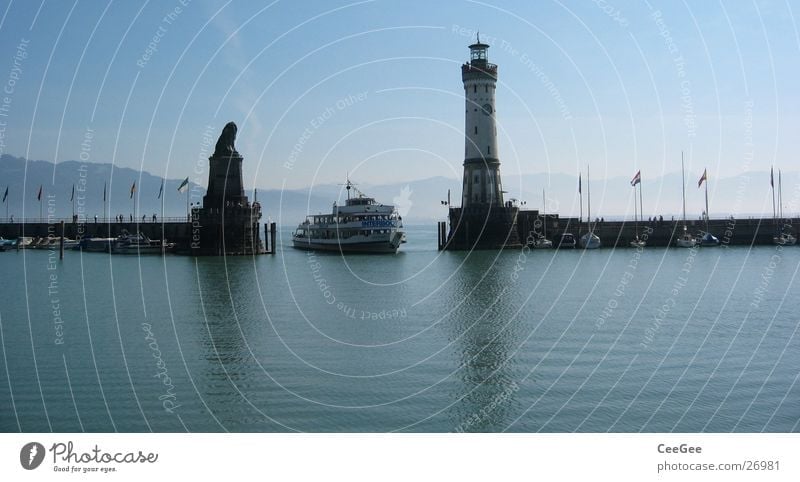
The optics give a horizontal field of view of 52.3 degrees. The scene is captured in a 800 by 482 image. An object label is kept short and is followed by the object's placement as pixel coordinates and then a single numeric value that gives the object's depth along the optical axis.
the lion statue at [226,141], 94.38
